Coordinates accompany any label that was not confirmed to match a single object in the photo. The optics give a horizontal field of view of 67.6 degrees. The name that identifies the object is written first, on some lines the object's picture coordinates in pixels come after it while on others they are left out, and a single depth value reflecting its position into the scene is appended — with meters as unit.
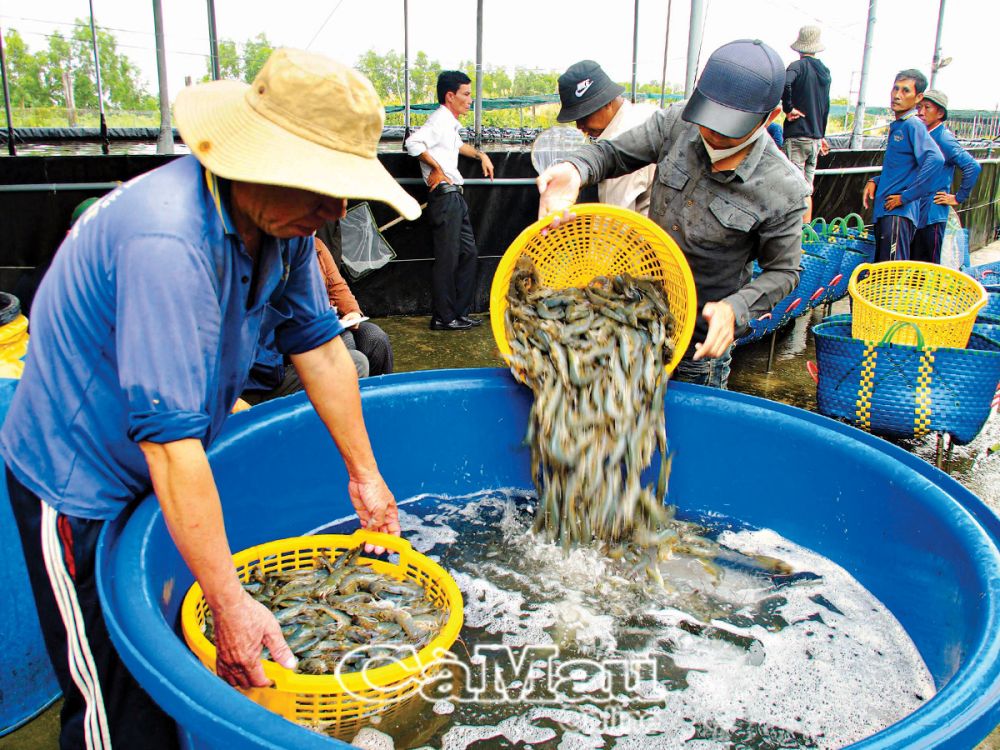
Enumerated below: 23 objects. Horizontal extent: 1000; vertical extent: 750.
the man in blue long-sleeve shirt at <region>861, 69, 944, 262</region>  5.84
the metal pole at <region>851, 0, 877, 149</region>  9.73
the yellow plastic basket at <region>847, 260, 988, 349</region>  3.60
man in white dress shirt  5.72
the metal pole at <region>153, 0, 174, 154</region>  5.43
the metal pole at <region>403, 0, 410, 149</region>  6.48
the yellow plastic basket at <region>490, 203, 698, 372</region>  2.51
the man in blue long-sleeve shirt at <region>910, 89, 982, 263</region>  6.06
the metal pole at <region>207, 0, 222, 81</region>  6.11
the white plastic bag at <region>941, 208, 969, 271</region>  6.64
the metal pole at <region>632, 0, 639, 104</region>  8.09
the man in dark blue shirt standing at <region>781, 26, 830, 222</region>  6.40
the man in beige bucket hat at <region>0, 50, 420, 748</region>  1.29
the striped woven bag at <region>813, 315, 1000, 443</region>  3.26
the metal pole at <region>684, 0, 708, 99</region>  6.41
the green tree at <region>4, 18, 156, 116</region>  5.96
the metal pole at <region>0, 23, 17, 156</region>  5.07
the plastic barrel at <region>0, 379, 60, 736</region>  2.06
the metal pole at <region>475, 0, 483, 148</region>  6.56
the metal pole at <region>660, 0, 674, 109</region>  8.64
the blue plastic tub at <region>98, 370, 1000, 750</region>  1.30
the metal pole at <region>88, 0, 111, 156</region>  5.30
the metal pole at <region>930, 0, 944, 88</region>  13.66
